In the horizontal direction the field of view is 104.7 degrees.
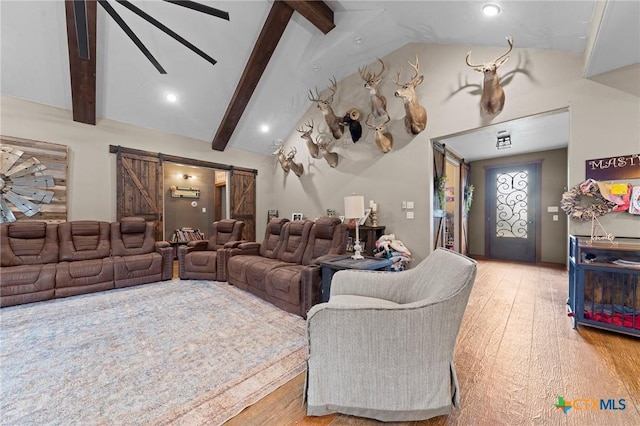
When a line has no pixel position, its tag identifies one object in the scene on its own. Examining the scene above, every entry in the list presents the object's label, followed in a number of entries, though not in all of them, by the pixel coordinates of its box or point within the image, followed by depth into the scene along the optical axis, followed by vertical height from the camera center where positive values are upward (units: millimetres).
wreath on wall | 2568 +115
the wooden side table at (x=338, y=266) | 2561 -569
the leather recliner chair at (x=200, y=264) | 4282 -902
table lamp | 3018 +55
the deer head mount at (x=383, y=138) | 4331 +1326
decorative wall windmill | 3777 +451
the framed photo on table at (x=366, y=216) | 4559 -65
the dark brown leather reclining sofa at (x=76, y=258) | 3240 -724
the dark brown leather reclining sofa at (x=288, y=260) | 2807 -718
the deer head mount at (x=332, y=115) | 4926 +1959
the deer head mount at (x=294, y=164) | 6102 +1205
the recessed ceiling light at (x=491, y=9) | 2689 +2260
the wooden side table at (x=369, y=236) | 4458 -425
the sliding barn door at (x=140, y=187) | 4828 +514
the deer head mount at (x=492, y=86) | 3166 +1666
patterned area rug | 1477 -1175
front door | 5781 +40
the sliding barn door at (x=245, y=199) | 6469 +364
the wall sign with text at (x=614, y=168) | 2461 +466
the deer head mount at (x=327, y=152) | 5293 +1313
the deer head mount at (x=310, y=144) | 5523 +1549
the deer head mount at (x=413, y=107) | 3779 +1669
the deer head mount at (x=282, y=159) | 6344 +1396
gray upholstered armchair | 1304 -774
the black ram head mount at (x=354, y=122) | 4770 +1783
